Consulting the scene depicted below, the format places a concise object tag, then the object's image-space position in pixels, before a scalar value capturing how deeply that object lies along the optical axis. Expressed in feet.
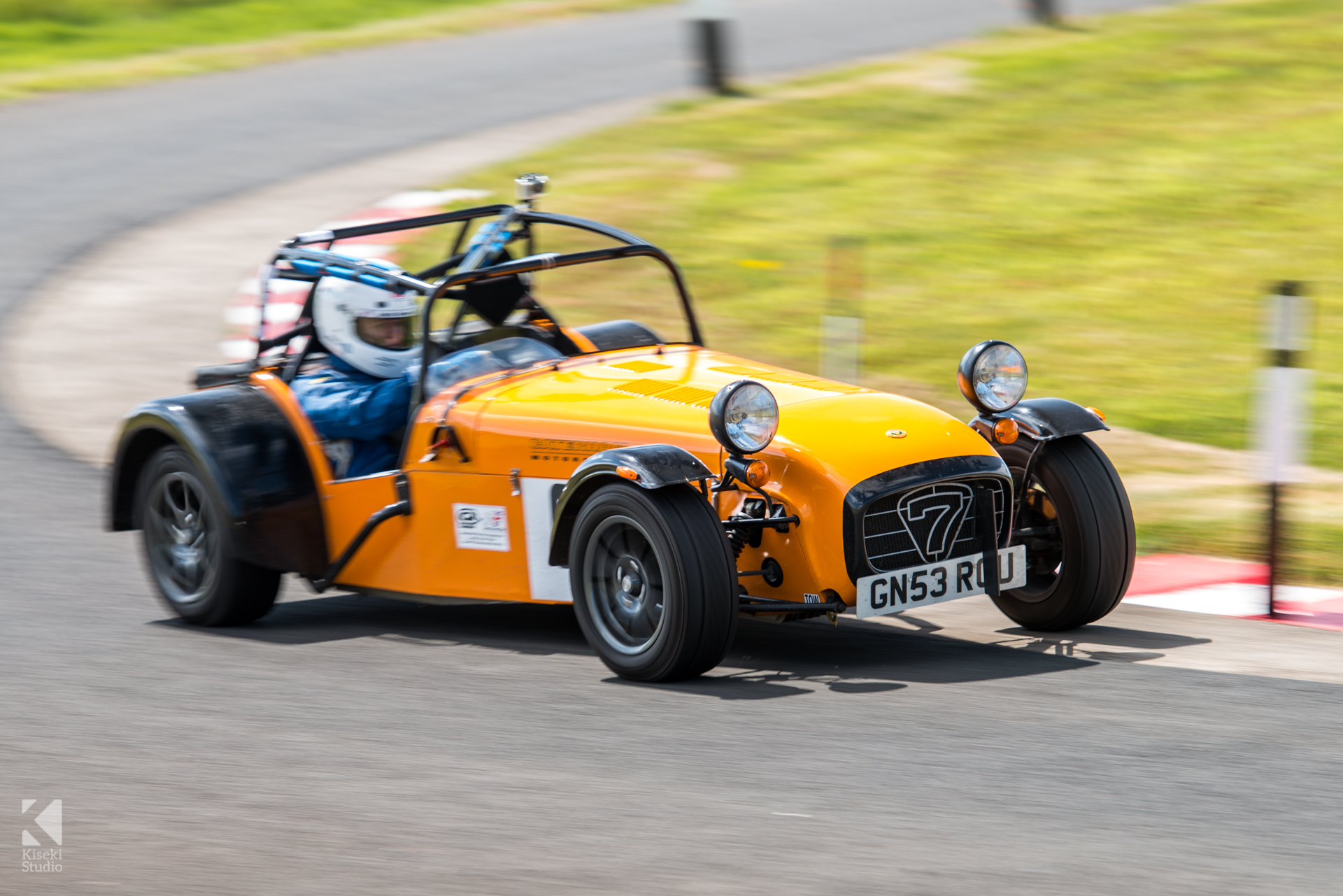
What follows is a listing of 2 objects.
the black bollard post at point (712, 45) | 142.00
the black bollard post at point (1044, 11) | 162.71
